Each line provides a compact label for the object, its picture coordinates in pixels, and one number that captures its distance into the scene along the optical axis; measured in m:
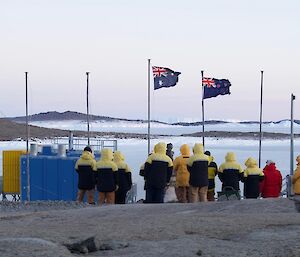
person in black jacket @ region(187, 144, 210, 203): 16.23
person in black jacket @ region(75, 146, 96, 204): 17.55
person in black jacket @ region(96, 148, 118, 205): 17.03
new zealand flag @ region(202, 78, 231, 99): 24.94
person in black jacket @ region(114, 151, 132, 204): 17.23
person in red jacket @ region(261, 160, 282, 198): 17.08
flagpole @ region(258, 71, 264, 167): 23.87
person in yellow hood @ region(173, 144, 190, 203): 16.89
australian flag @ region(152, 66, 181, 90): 24.36
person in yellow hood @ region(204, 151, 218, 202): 17.08
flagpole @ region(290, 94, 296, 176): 20.01
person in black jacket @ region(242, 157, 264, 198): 16.76
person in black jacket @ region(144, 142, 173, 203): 16.33
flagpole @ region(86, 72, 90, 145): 23.73
